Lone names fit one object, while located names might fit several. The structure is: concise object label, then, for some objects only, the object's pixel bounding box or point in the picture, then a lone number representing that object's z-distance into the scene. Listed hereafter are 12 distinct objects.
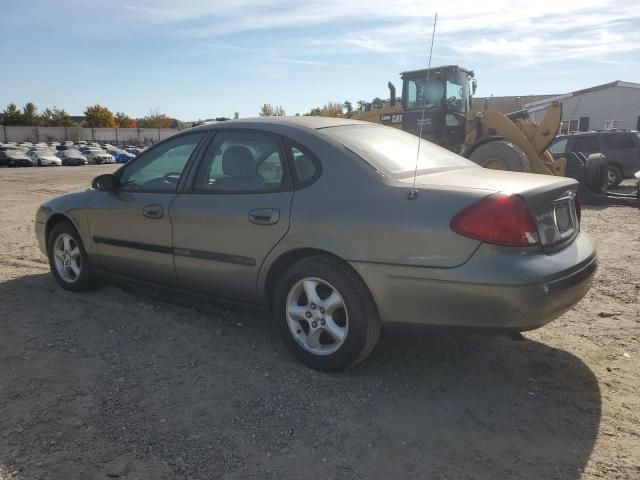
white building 29.83
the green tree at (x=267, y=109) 75.21
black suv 14.61
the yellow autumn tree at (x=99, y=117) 90.23
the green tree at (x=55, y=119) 77.62
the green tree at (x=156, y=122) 96.25
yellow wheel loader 11.30
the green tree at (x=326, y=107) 66.06
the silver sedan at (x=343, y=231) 2.78
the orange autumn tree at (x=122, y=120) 95.06
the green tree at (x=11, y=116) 73.81
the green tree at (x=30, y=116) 75.25
